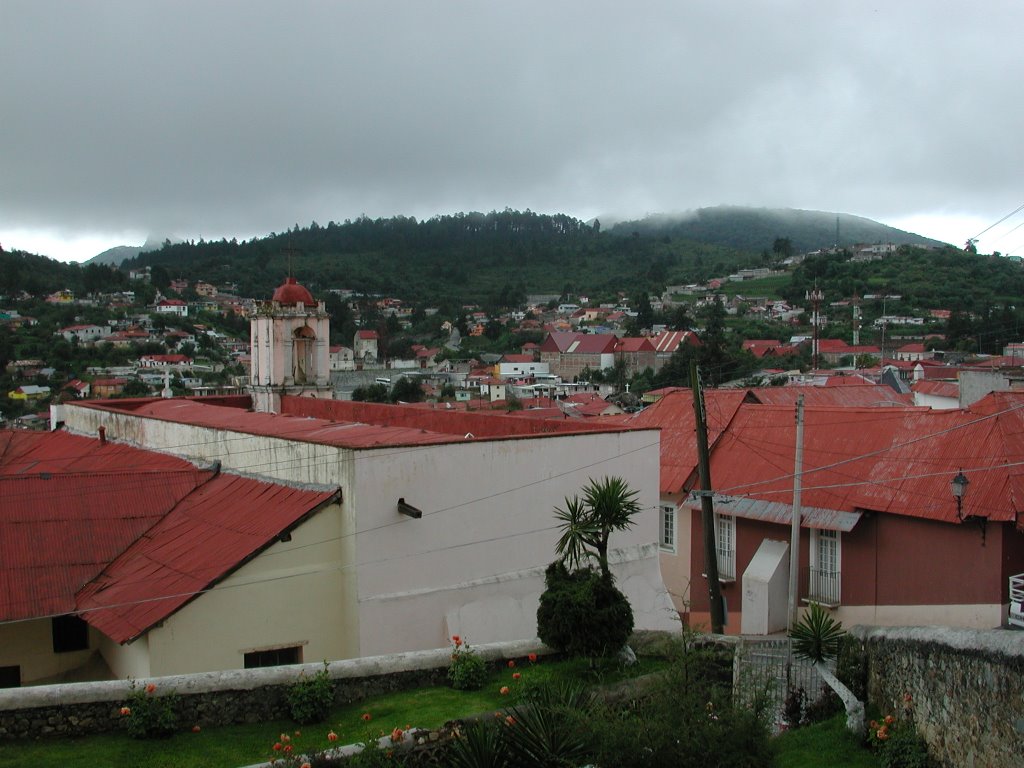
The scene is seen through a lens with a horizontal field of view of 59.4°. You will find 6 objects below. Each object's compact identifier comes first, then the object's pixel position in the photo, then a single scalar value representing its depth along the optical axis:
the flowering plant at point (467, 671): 9.58
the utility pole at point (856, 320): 88.62
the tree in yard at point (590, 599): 9.84
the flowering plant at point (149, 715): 8.09
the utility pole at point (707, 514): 14.57
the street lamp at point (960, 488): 15.60
